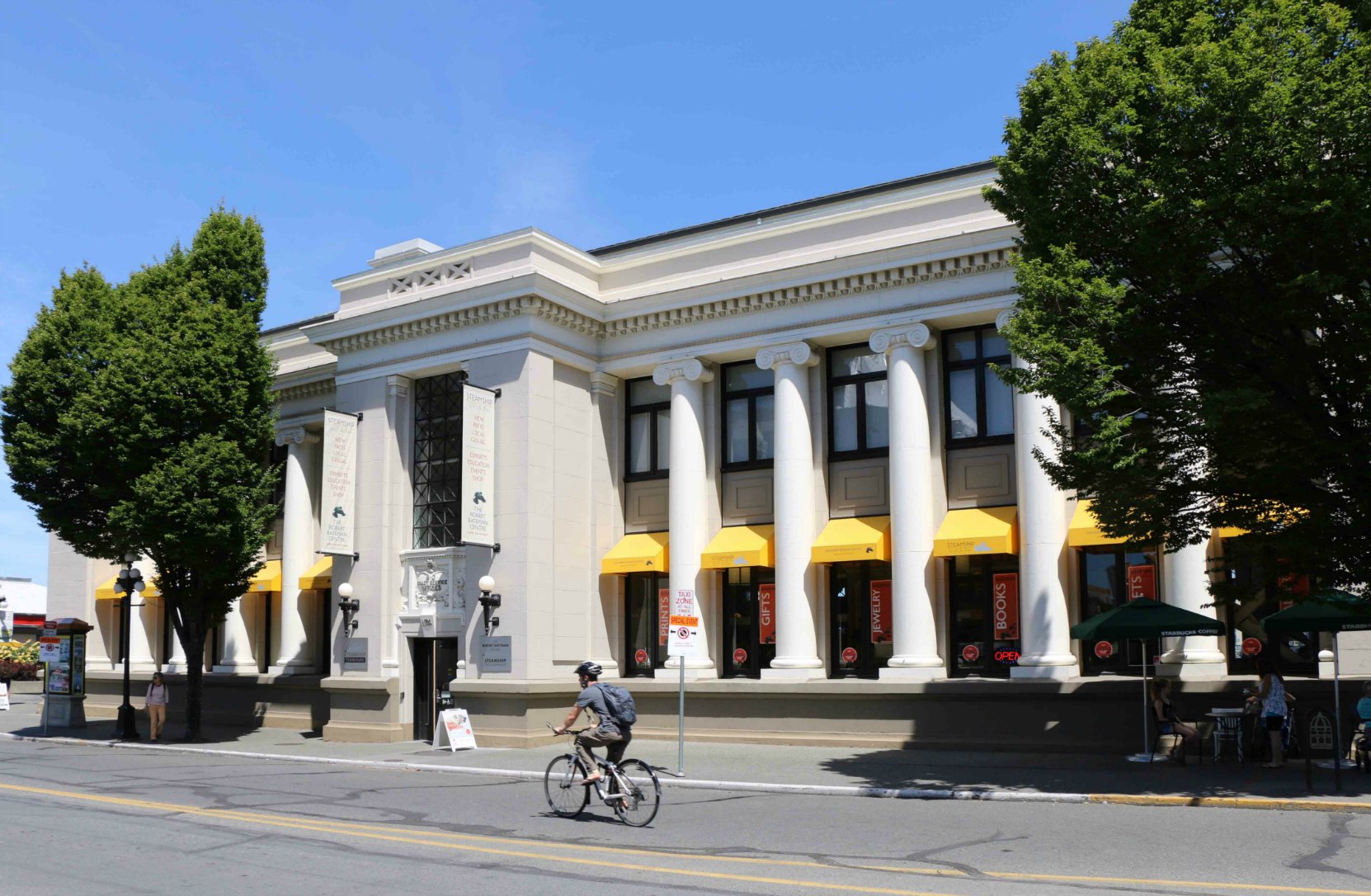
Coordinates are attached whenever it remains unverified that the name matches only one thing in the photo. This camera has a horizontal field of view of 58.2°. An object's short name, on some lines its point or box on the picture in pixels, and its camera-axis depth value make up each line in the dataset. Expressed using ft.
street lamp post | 97.09
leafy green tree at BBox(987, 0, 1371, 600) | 49.14
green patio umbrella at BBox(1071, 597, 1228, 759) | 65.21
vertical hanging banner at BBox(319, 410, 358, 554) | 94.48
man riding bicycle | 47.03
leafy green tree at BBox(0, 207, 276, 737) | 87.86
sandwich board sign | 82.02
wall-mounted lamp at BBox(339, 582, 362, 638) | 94.48
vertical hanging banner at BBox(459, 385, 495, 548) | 87.40
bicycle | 46.19
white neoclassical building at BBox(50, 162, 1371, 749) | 78.59
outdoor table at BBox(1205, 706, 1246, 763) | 64.80
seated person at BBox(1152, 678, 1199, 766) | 65.21
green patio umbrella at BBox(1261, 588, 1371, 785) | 54.24
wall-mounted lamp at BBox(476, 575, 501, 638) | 87.45
